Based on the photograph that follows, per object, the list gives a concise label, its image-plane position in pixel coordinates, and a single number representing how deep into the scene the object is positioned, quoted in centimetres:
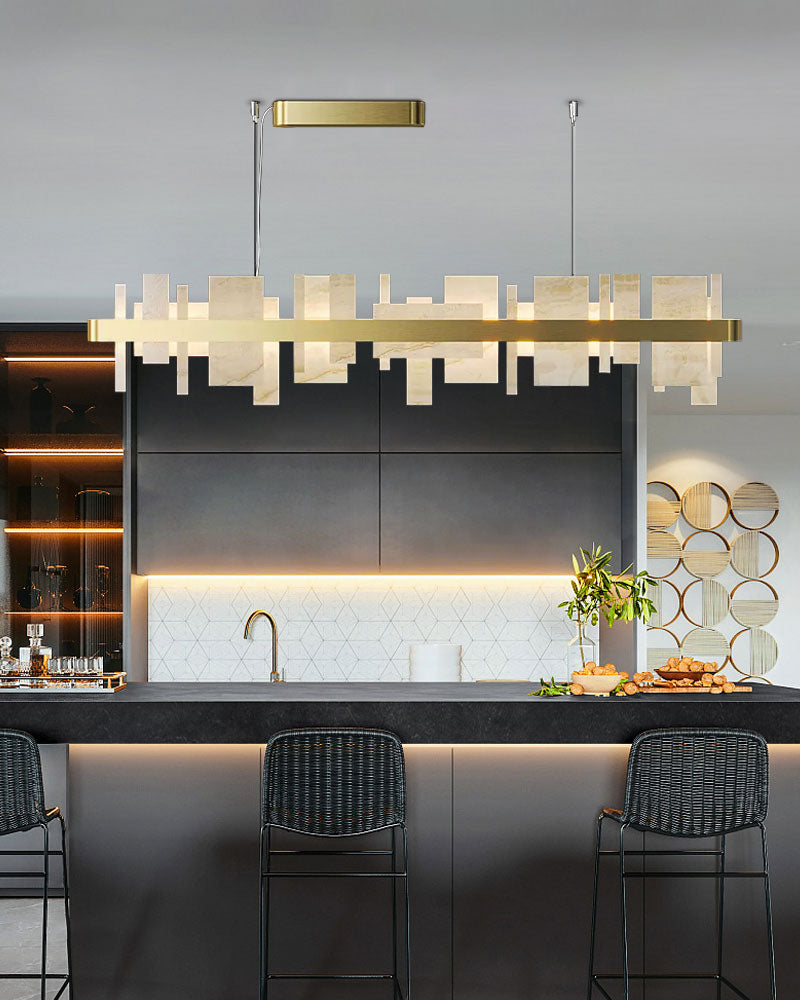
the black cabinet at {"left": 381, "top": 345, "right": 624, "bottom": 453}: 519
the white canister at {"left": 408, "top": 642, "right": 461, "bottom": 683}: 506
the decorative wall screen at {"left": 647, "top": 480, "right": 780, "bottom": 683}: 761
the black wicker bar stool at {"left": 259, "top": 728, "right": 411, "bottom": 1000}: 296
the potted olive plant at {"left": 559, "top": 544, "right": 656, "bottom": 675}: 358
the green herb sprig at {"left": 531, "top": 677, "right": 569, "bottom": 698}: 334
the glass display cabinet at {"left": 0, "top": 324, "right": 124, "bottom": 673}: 496
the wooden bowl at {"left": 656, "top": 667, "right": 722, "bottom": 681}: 340
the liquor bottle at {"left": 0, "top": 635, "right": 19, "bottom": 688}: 348
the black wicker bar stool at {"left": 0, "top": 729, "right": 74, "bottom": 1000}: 303
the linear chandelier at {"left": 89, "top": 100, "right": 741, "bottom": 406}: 258
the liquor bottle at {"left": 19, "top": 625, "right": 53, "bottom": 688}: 349
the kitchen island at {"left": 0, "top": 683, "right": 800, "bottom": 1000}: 332
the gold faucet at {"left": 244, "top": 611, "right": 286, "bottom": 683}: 430
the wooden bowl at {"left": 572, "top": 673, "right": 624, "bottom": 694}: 333
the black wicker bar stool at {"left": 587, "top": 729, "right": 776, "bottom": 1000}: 298
